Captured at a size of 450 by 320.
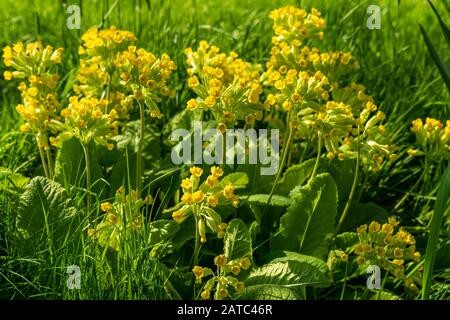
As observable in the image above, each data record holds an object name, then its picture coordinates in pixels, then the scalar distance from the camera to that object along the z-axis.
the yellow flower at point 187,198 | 2.01
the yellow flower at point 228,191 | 2.01
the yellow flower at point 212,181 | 2.03
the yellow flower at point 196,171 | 2.03
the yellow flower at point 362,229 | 2.17
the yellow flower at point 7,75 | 2.39
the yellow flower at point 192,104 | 2.19
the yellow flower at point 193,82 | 2.21
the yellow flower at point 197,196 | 2.01
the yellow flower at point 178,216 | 2.01
